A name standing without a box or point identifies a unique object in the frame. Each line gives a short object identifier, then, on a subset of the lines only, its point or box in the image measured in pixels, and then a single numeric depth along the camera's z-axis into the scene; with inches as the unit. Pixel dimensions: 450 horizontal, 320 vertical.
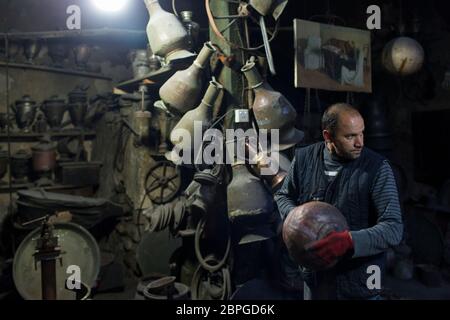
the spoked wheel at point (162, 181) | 236.7
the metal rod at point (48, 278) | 125.3
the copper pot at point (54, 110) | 267.7
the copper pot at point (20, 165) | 250.3
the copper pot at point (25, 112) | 259.8
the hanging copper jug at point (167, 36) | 163.5
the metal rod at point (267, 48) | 144.3
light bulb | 177.6
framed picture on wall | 162.9
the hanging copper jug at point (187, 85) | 159.5
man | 94.4
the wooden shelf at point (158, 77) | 170.4
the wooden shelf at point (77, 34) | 237.0
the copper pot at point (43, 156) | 254.4
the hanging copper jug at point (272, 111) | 151.6
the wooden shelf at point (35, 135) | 256.8
